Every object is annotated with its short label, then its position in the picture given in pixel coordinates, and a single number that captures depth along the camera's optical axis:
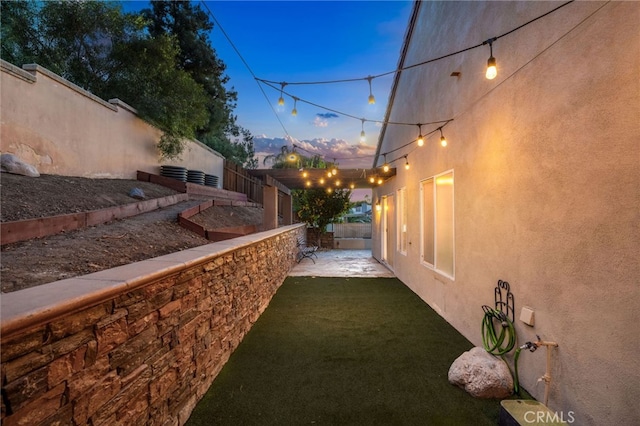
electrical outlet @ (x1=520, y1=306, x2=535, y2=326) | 2.47
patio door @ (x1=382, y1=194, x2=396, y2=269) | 7.92
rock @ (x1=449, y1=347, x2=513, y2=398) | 2.52
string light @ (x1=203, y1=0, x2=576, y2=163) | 2.30
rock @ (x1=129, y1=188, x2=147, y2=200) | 5.41
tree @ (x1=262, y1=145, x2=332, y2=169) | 15.27
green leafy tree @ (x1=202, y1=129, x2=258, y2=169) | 15.19
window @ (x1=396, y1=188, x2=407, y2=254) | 6.68
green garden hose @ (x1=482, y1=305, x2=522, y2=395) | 2.60
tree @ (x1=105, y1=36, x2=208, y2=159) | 7.25
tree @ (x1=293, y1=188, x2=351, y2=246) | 13.22
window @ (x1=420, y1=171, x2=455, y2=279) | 4.48
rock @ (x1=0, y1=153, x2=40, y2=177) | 3.88
